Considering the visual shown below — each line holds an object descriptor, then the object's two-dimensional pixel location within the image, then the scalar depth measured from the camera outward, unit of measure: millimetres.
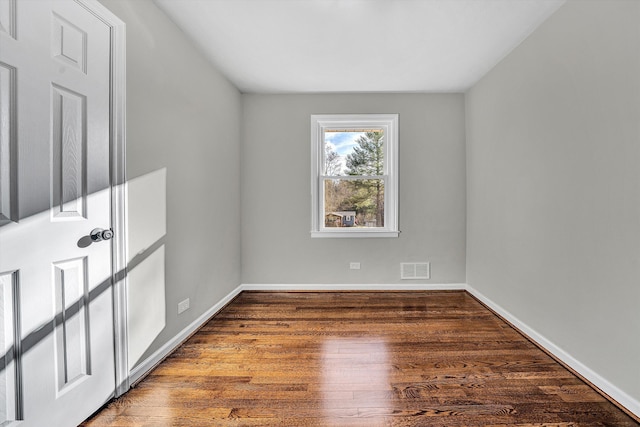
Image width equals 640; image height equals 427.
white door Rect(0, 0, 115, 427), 1238
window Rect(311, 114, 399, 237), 3953
